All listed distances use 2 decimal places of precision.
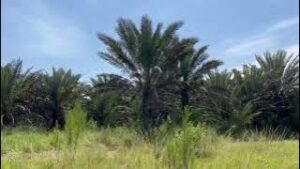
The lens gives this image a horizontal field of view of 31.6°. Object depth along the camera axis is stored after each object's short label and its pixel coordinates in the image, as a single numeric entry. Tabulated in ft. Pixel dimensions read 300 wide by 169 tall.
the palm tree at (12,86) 74.43
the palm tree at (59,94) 100.22
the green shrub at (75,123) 25.32
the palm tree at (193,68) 89.92
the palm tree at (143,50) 77.61
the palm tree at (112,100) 82.07
